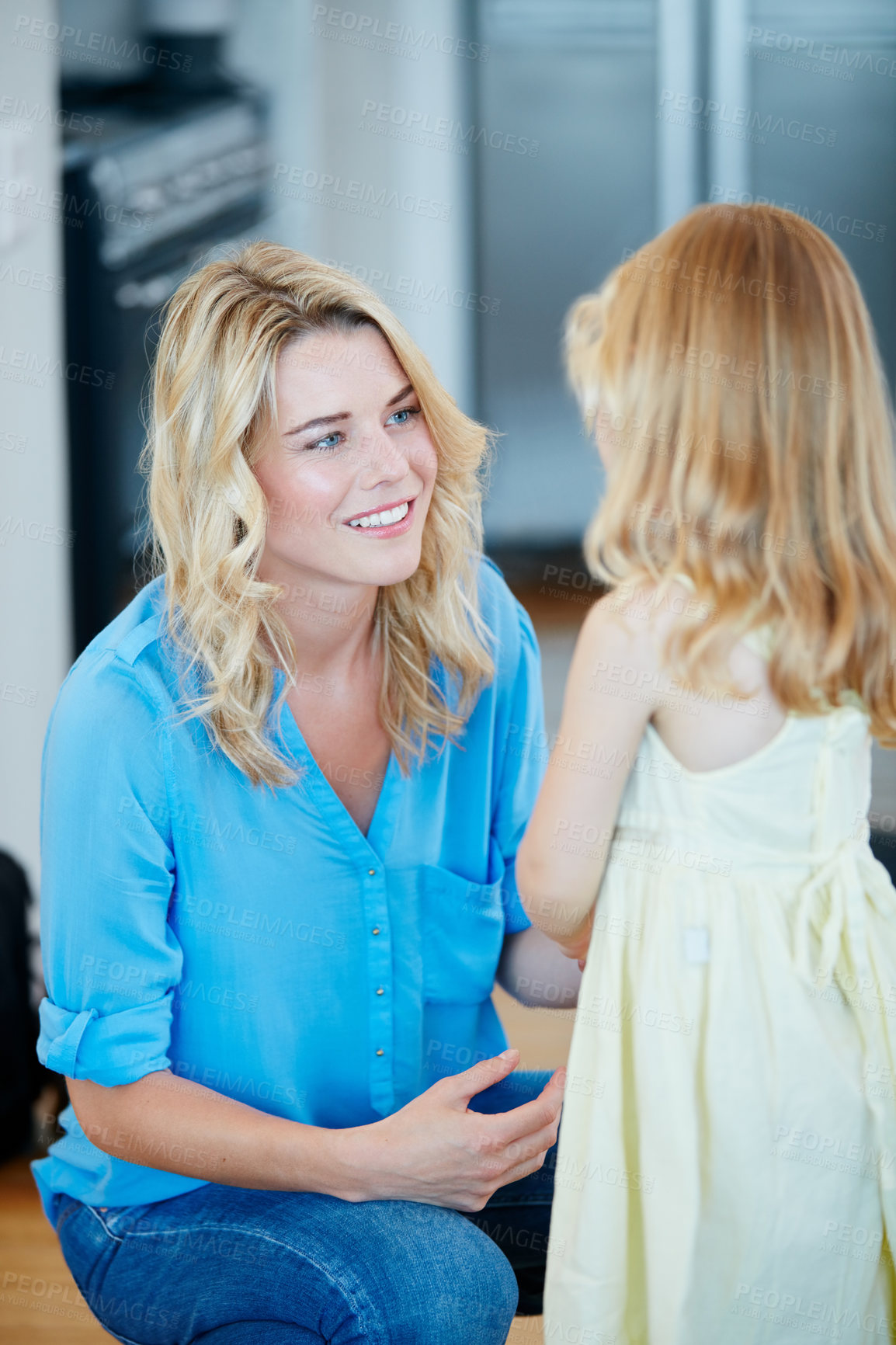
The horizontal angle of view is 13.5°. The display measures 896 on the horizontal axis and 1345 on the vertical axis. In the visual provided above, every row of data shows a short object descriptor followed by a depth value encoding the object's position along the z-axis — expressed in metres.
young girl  2.47
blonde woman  2.60
